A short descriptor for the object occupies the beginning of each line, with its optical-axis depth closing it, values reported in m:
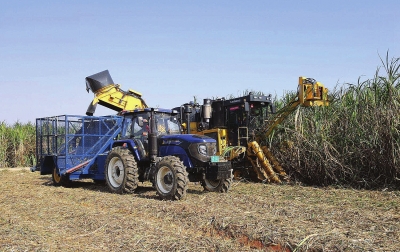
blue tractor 8.16
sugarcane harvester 10.12
